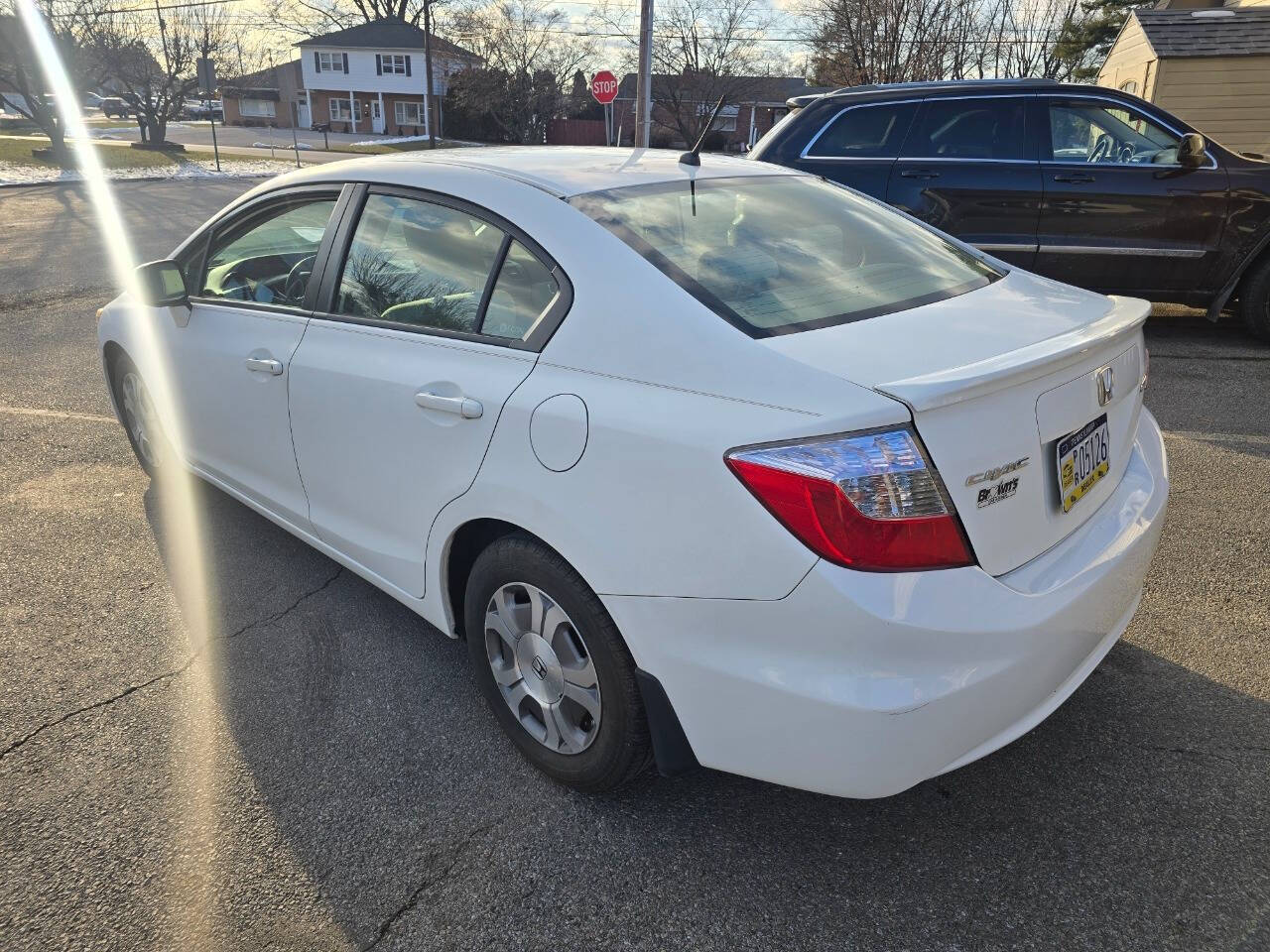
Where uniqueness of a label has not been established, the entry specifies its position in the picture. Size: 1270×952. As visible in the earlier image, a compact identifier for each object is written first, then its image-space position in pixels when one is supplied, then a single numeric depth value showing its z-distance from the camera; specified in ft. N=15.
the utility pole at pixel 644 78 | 51.85
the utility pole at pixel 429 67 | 114.93
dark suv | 21.20
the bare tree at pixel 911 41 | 75.05
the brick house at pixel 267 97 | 210.79
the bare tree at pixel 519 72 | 134.62
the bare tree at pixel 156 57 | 107.86
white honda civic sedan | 5.73
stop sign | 47.76
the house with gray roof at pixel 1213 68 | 44.83
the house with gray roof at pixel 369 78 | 191.62
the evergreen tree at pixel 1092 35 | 81.97
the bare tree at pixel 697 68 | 109.91
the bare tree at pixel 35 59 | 89.92
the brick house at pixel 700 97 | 111.86
